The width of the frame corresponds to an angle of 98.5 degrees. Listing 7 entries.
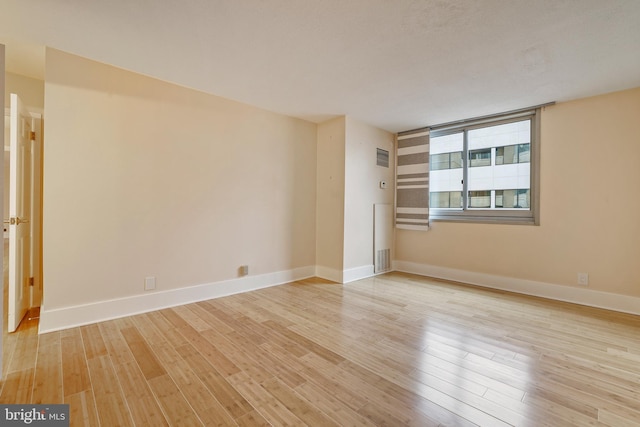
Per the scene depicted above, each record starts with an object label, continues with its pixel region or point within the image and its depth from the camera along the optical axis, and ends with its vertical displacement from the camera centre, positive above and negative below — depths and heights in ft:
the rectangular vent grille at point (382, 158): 15.24 +3.03
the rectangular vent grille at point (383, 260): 15.26 -2.74
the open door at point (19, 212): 7.65 -0.07
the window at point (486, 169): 12.10 +2.10
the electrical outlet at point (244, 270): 11.89 -2.55
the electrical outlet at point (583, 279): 10.61 -2.55
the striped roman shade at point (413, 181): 14.99 +1.76
